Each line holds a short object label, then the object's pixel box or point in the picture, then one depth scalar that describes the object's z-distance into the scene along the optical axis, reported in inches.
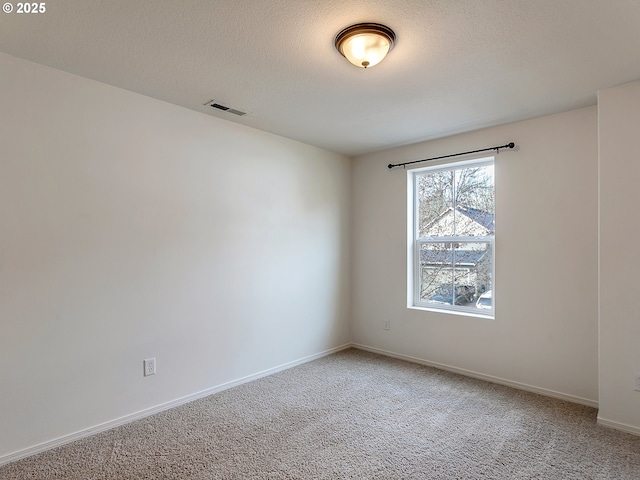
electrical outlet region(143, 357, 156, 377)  108.2
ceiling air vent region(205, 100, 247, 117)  115.5
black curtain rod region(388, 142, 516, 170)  132.0
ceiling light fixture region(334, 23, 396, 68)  74.5
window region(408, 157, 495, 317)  143.5
